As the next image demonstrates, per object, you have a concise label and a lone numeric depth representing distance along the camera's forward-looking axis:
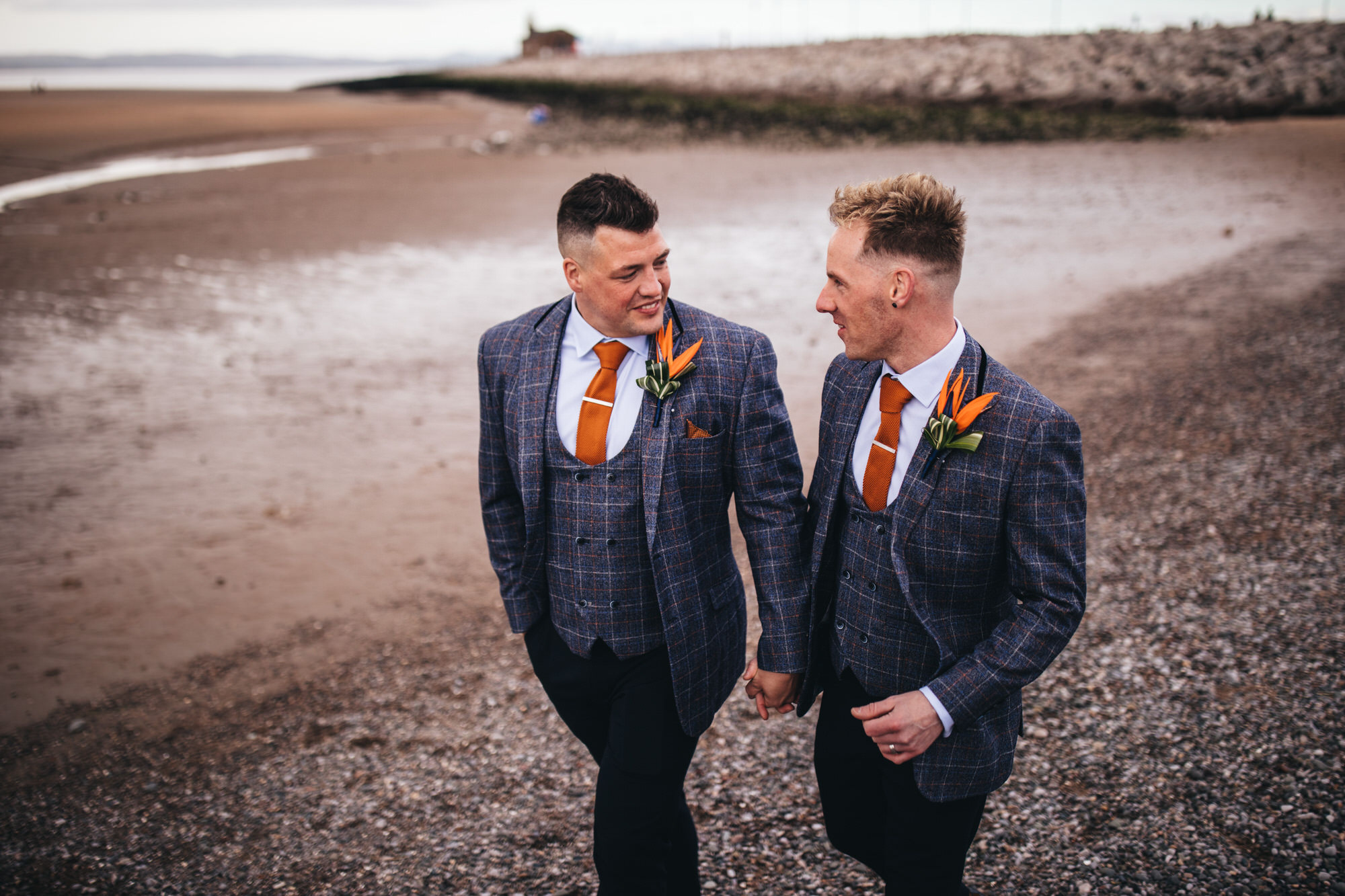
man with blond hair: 2.24
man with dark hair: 2.65
